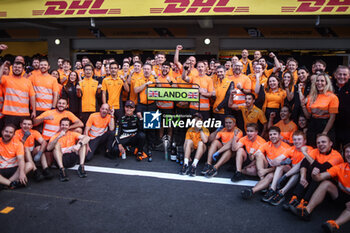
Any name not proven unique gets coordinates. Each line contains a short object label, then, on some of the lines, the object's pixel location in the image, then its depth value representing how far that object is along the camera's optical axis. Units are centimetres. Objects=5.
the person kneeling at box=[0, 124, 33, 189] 391
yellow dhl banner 698
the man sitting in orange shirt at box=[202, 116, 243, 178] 441
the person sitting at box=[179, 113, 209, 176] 452
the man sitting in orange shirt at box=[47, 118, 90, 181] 441
